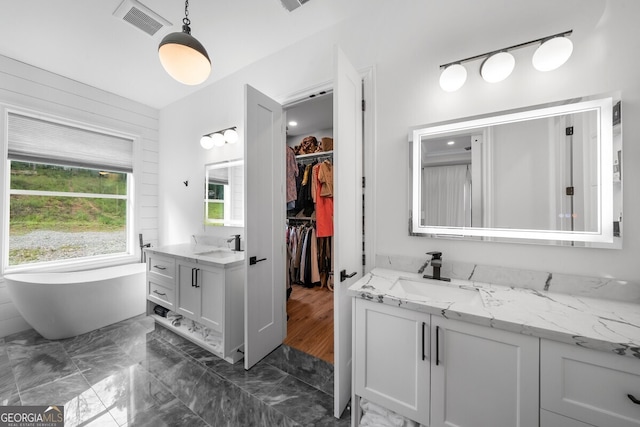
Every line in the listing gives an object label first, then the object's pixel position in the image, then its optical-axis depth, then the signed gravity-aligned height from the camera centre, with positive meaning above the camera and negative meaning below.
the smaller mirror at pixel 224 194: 2.62 +0.22
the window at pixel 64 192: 2.58 +0.26
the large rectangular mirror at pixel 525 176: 1.15 +0.20
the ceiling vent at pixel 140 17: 1.75 +1.57
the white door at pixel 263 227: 1.87 -0.13
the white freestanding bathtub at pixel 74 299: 2.23 -0.90
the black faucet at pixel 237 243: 2.43 -0.32
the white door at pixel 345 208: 1.34 +0.03
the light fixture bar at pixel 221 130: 2.60 +0.95
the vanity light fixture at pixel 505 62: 1.17 +0.82
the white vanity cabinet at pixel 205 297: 1.98 -0.78
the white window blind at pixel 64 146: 2.56 +0.83
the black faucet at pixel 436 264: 1.41 -0.32
